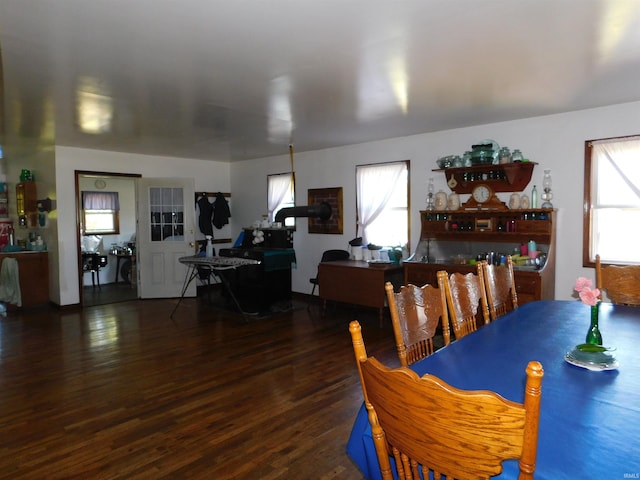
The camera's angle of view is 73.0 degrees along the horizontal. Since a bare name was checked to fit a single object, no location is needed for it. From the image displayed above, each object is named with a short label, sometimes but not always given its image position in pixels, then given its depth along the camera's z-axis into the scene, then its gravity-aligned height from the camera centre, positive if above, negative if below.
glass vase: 1.78 -0.47
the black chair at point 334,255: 6.21 -0.50
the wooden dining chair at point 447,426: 0.83 -0.43
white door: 7.07 -0.17
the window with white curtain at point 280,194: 7.33 +0.48
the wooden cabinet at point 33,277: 6.39 -0.79
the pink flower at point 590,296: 1.80 -0.33
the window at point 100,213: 8.29 +0.21
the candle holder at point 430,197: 5.38 +0.28
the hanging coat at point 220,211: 8.02 +0.21
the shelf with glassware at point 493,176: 4.63 +0.48
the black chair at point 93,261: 7.95 -0.71
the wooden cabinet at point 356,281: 5.27 -0.77
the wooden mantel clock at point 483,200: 4.84 +0.22
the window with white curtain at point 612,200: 4.15 +0.17
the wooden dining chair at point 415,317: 1.81 -0.45
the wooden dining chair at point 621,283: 2.87 -0.44
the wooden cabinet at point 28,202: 6.85 +0.37
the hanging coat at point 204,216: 7.86 +0.12
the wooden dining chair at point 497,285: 2.67 -0.43
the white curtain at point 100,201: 8.24 +0.44
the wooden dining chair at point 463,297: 2.24 -0.43
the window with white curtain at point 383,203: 5.86 +0.24
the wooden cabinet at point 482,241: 4.24 -0.25
